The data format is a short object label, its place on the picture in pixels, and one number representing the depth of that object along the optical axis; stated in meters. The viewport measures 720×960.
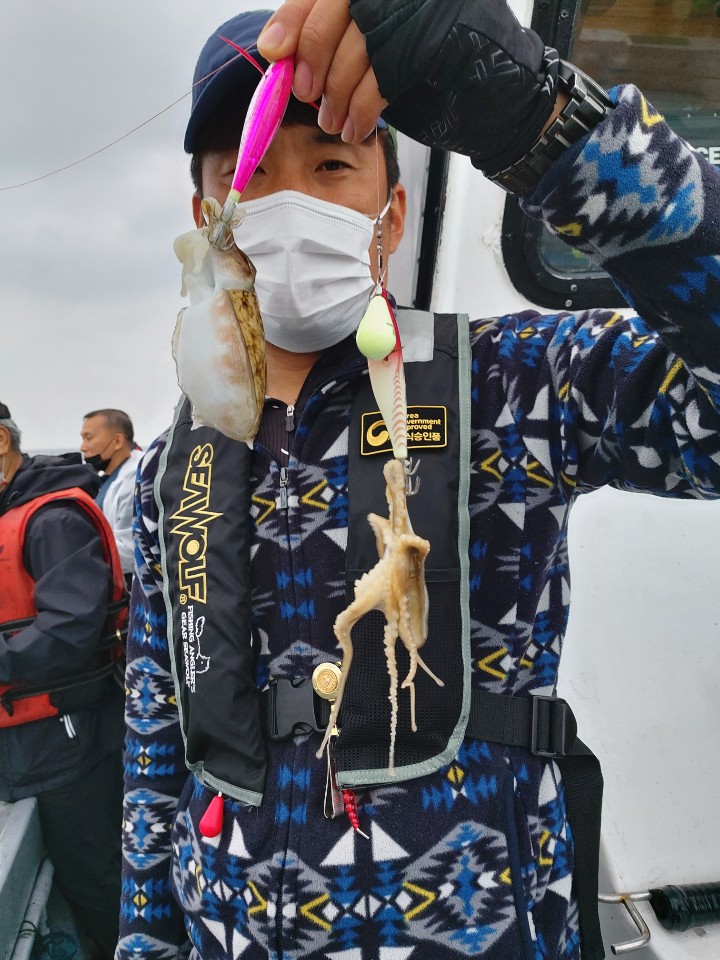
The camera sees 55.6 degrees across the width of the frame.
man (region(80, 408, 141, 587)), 5.97
